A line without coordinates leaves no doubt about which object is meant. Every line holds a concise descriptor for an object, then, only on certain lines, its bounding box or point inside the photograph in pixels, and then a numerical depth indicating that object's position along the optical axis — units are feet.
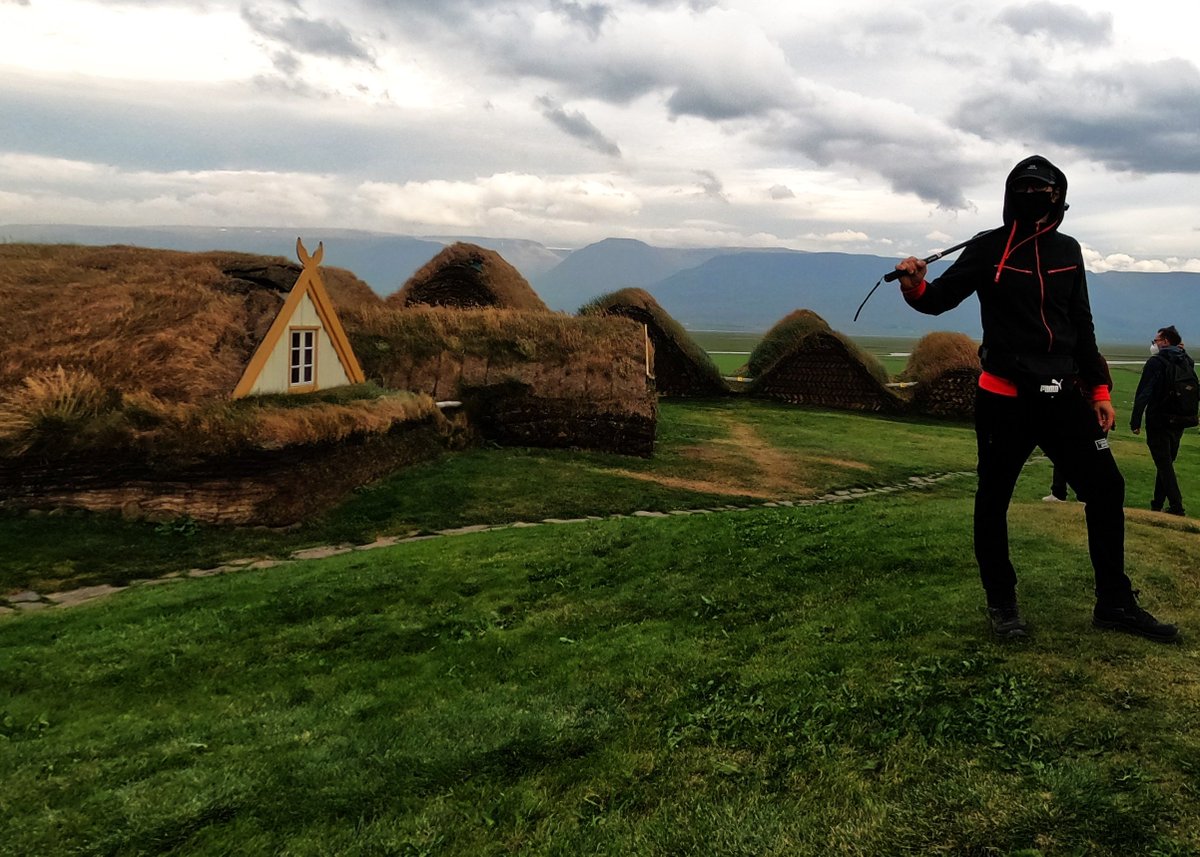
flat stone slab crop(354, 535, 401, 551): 31.99
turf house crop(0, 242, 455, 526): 32.76
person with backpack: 32.22
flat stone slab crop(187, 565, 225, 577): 28.48
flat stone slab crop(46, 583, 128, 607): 25.37
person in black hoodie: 13.52
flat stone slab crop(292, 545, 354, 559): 30.89
